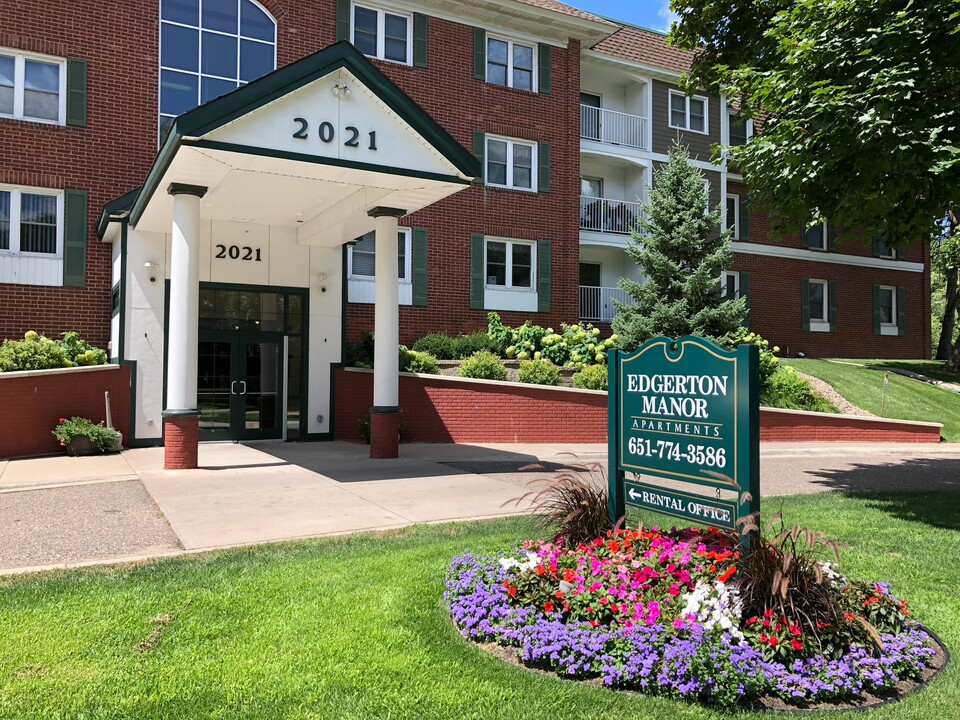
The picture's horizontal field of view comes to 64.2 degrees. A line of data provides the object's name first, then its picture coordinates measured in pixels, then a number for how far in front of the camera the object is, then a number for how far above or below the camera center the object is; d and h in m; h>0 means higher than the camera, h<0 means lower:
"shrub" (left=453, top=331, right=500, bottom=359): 18.52 +0.71
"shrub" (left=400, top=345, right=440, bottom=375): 16.62 +0.25
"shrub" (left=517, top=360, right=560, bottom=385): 17.05 +0.02
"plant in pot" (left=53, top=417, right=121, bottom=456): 12.80 -1.08
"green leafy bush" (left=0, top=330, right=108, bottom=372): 12.93 +0.34
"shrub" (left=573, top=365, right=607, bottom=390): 17.28 -0.12
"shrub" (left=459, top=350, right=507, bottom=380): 16.58 +0.14
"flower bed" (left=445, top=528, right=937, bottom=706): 3.72 -1.38
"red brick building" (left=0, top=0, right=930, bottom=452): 10.81 +3.55
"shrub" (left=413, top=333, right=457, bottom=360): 18.42 +0.66
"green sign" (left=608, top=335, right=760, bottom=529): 4.47 -0.33
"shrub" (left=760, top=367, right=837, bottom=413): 19.05 -0.51
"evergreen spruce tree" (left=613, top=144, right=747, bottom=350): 19.41 +2.79
